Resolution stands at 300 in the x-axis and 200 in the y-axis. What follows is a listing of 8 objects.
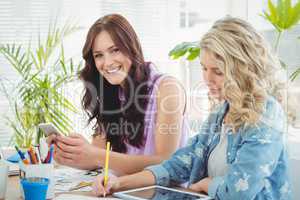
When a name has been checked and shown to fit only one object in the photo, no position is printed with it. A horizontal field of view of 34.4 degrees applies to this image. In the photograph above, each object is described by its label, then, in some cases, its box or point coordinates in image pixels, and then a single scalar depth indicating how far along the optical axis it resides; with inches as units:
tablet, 58.2
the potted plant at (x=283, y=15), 105.0
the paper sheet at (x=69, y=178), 65.1
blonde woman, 60.5
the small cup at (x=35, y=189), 56.4
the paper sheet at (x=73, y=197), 58.1
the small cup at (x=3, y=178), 60.7
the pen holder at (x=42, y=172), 58.7
